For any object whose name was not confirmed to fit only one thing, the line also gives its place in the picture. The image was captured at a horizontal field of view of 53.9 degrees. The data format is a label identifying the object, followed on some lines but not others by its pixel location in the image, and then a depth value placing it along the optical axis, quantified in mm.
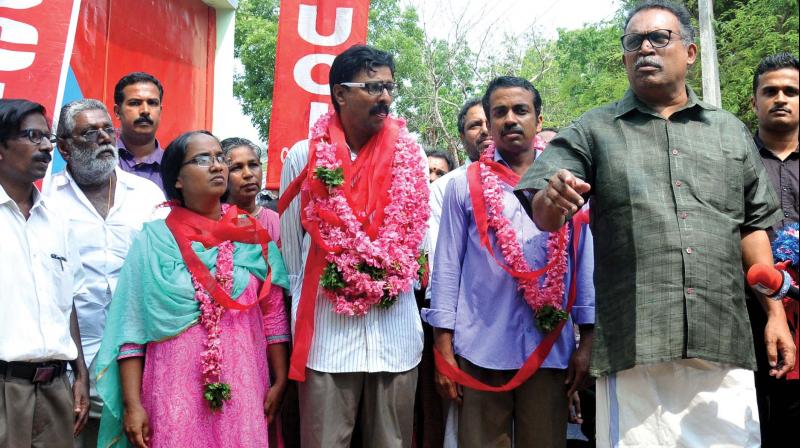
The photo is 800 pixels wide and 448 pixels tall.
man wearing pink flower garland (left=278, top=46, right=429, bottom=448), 3615
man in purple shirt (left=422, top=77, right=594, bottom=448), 3740
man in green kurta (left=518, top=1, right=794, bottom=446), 2947
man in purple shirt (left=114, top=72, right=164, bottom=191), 5176
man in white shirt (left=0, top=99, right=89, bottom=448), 3345
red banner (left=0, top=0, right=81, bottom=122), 5656
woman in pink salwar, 3535
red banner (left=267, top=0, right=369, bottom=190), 6359
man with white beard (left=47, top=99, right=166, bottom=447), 4121
